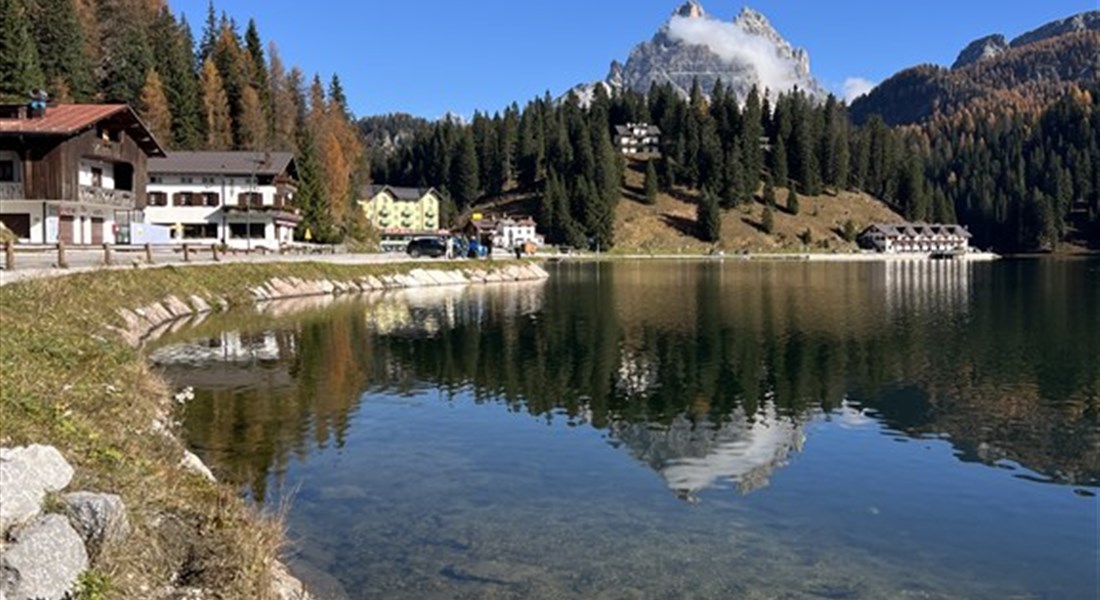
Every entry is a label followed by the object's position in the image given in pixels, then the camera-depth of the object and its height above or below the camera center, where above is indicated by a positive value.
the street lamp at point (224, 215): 107.62 +7.41
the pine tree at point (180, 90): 124.50 +26.38
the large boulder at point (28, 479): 10.58 -2.51
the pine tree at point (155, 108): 119.06 +22.77
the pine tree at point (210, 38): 158.76 +43.01
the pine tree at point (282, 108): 142.88 +28.20
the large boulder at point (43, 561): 9.66 -3.15
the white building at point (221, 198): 106.19 +9.44
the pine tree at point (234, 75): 138.50 +31.51
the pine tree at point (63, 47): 112.62 +29.55
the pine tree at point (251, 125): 134.62 +22.94
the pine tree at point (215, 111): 131.62 +24.54
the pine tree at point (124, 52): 122.75 +32.28
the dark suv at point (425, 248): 104.62 +2.93
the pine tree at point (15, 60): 96.50 +23.92
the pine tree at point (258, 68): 144.62 +34.44
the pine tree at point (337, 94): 185.00 +37.63
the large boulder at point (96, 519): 10.88 -2.96
